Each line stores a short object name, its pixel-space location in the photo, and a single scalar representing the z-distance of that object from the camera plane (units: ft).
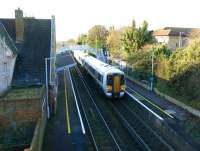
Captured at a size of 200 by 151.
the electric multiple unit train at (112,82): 90.27
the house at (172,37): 211.61
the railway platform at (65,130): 60.13
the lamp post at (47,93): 77.15
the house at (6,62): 73.51
